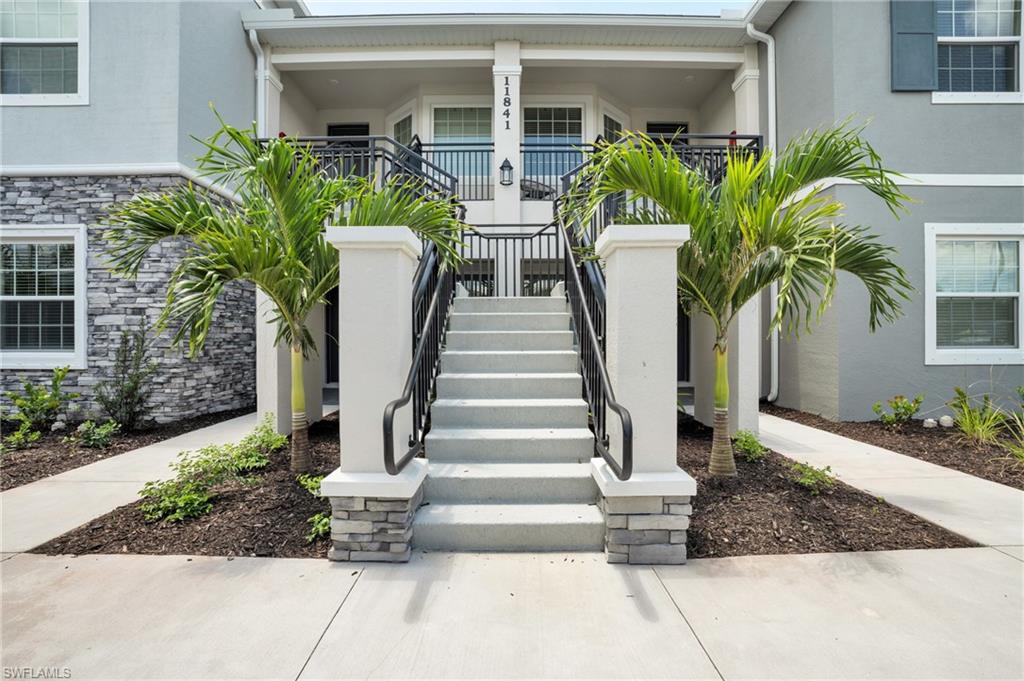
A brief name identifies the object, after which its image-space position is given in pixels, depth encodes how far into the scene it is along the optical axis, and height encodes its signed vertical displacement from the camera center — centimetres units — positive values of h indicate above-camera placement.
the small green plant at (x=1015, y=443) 441 -108
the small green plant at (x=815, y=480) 349 -107
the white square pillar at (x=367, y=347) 279 -4
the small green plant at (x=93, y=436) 521 -111
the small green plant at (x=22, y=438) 508 -111
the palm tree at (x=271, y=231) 326 +83
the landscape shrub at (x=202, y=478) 322 -107
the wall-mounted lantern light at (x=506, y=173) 775 +283
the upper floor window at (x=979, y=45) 614 +400
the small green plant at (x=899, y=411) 584 -89
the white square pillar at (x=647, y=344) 279 -2
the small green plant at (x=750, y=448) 402 -94
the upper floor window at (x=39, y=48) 620 +395
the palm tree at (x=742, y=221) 323 +88
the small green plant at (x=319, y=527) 295 -121
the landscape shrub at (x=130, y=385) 580 -58
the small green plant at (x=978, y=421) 505 -90
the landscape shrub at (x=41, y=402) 565 -77
